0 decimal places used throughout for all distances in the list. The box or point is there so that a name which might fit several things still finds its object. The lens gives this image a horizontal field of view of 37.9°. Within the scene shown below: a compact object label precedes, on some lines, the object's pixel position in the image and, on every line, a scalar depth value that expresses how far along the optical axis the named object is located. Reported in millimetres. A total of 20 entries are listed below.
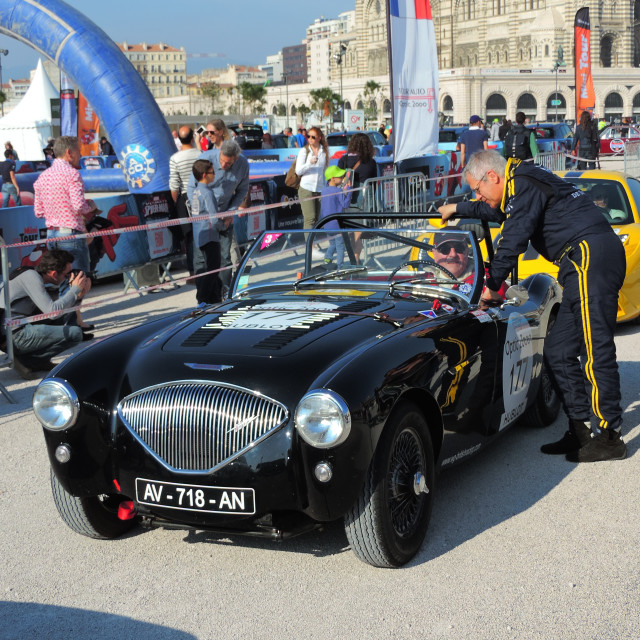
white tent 37844
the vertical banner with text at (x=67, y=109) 27109
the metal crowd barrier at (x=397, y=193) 13867
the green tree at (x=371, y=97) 147375
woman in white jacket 12711
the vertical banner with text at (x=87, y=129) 28100
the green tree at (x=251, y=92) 141962
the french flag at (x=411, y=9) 13648
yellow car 8797
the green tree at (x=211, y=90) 176775
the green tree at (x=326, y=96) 130875
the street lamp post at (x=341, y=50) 69500
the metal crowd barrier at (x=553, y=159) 22516
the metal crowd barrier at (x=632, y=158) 25031
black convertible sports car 3760
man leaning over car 5395
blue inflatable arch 16047
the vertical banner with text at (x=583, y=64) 28406
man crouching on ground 7918
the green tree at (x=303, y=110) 143750
